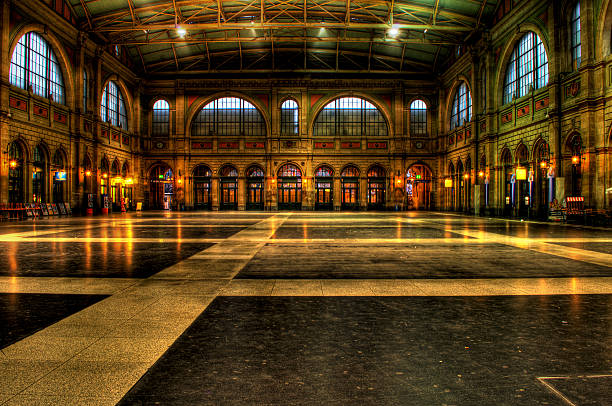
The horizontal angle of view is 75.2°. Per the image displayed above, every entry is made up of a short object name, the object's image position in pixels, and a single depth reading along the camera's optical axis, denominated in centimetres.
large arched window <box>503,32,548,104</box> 2575
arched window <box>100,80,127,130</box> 3744
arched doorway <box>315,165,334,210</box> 4597
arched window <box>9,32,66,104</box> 2586
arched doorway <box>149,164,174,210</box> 4612
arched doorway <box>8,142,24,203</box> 2542
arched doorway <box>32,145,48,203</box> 2767
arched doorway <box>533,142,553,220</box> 2508
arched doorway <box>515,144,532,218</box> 2766
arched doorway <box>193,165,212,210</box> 4597
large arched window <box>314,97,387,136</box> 4559
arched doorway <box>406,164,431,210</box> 4609
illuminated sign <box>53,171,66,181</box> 2933
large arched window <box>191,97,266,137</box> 4559
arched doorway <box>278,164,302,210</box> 4597
